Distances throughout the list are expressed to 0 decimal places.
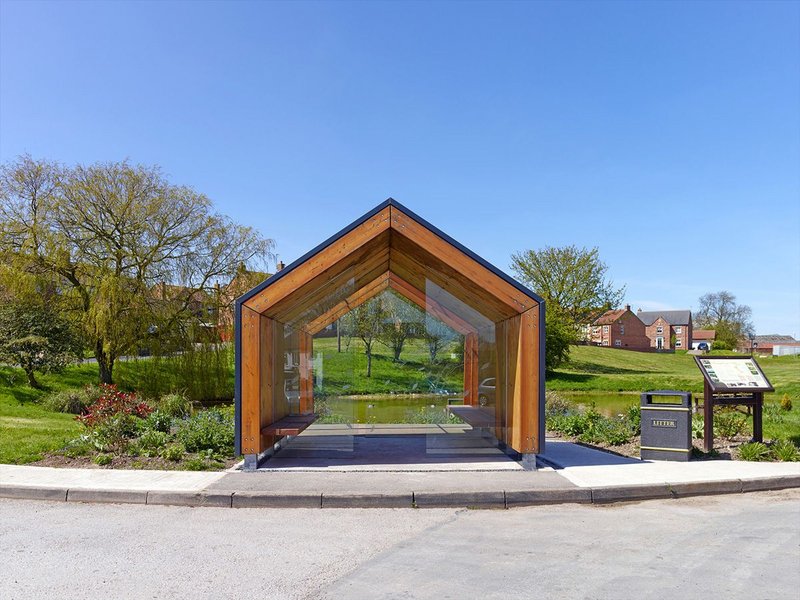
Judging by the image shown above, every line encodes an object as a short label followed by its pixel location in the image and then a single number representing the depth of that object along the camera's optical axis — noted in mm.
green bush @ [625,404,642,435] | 13094
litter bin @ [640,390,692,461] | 10375
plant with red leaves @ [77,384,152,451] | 10508
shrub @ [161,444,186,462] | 9836
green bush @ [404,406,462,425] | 12805
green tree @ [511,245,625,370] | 56188
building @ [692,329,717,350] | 109500
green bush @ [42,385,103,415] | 17891
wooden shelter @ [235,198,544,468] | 9375
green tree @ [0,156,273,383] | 23000
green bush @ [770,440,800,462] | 10422
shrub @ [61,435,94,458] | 10320
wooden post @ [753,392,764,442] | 11156
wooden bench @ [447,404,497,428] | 11367
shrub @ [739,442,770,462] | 10469
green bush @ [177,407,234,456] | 10508
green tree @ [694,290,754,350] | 88406
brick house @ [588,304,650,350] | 89875
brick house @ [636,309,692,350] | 100062
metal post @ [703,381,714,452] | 10883
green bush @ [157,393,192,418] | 15398
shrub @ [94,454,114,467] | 9720
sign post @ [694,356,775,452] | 10914
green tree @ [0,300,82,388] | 20250
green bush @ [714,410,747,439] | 12289
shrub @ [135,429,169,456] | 10242
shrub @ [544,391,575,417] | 18186
